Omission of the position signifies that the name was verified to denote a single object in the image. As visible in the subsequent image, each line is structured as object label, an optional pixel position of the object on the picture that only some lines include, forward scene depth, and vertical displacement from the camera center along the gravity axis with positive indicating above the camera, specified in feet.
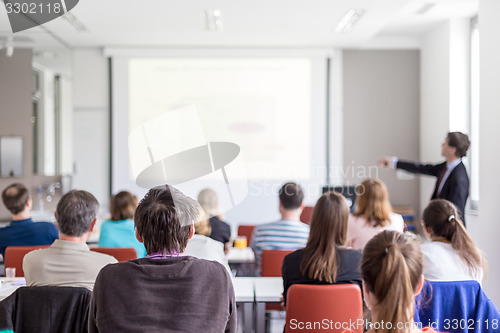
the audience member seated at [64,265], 7.98 -1.57
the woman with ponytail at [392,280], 4.73 -1.09
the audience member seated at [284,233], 12.09 -1.65
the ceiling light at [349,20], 19.55 +5.49
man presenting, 16.11 -0.39
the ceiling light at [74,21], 19.42 +5.34
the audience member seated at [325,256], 8.45 -1.54
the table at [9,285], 8.95 -2.26
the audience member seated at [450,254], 8.37 -1.48
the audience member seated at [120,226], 13.30 -1.65
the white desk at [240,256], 13.25 -2.47
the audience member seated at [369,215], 11.93 -1.25
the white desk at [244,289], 8.93 -2.30
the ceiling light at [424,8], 20.11 +5.96
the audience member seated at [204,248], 10.59 -1.76
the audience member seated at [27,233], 12.84 -1.76
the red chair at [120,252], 10.93 -1.88
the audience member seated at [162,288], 5.39 -1.31
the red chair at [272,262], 11.27 -2.15
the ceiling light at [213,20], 19.15 +5.41
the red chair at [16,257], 11.09 -2.02
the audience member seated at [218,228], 13.51 -1.72
